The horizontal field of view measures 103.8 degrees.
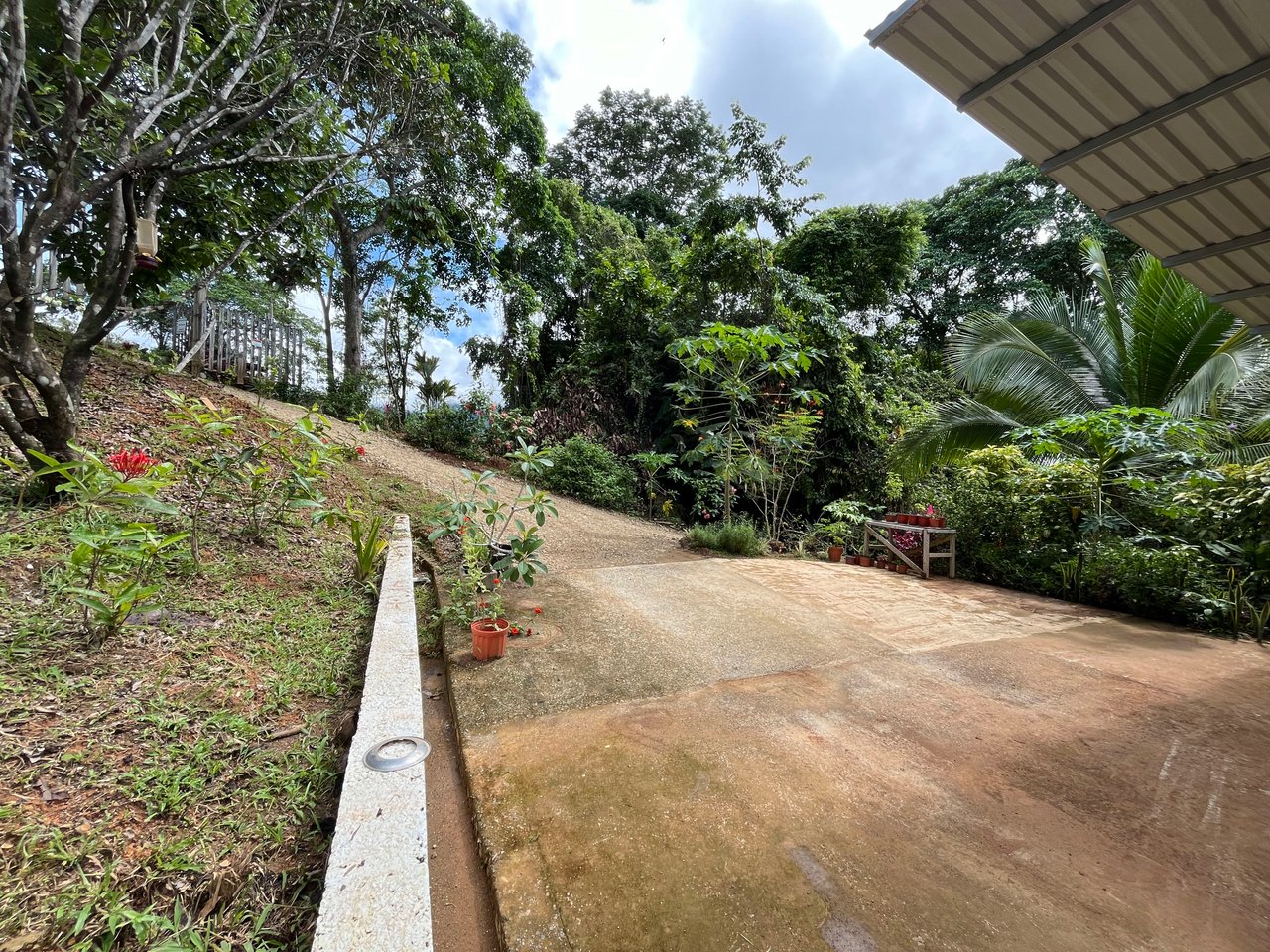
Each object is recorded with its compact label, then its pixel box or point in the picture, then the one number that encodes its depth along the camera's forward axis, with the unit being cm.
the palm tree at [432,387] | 939
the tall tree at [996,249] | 1329
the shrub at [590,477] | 768
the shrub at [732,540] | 541
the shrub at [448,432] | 872
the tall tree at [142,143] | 241
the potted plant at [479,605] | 236
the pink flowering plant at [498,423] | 848
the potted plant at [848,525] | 585
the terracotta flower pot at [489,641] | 234
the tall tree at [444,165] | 600
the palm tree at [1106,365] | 501
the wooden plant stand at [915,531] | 500
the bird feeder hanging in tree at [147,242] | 273
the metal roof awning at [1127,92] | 162
